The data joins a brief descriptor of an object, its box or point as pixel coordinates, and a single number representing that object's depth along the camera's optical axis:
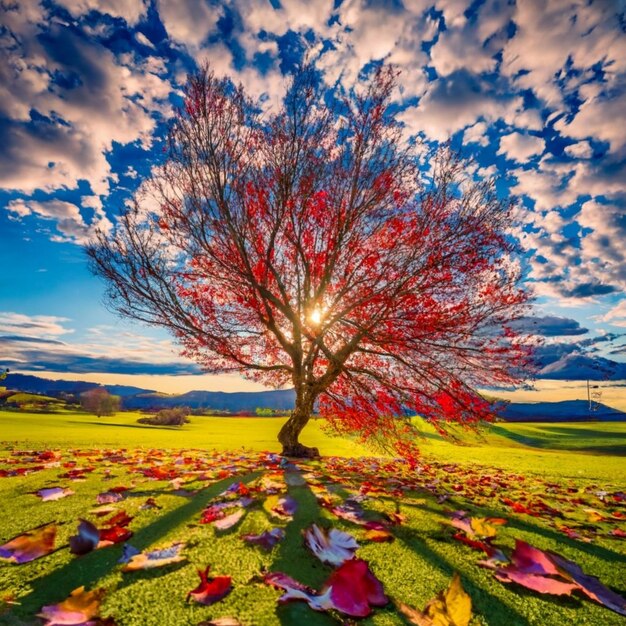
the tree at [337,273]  6.93
